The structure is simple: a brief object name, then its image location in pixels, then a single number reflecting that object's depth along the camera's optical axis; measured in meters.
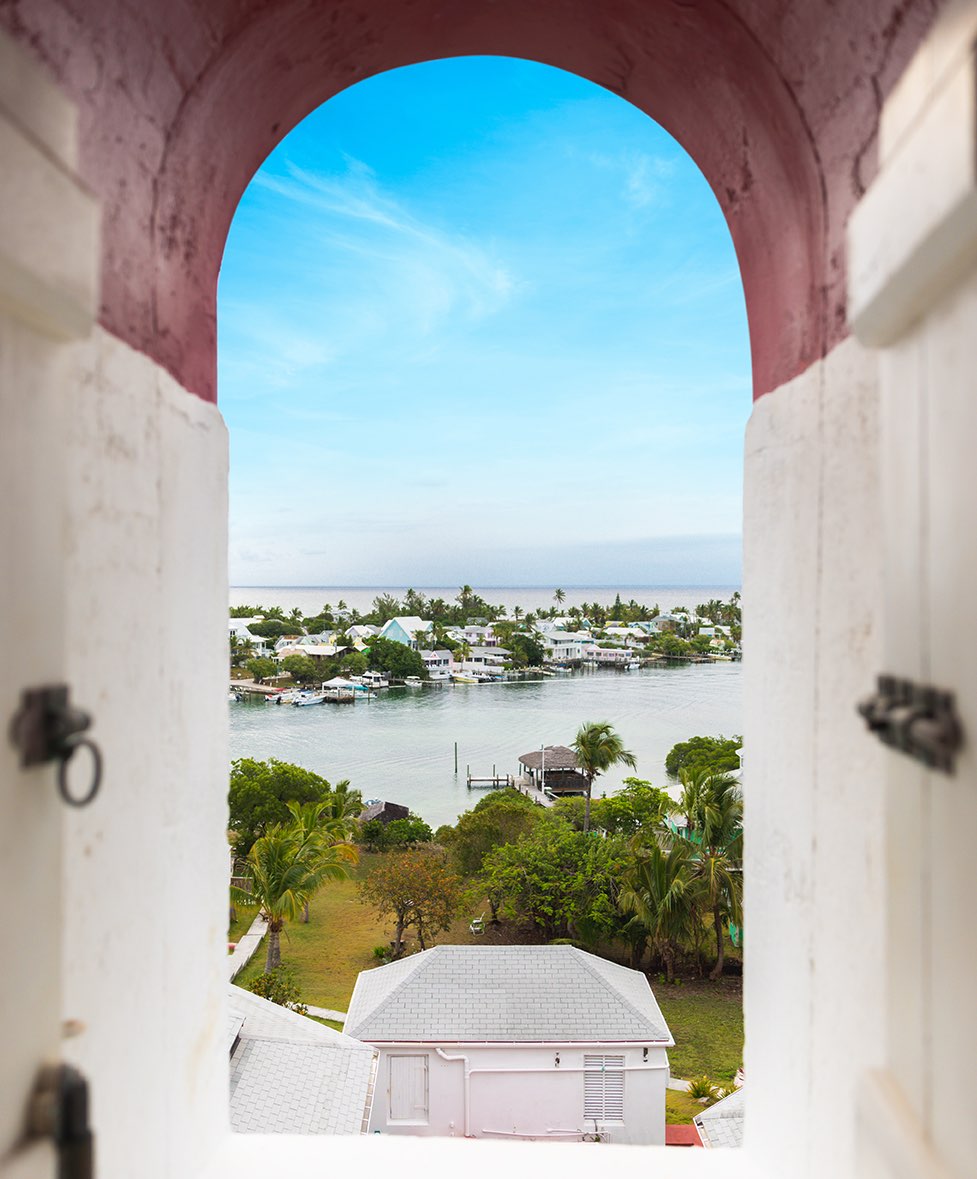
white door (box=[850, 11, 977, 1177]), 0.69
